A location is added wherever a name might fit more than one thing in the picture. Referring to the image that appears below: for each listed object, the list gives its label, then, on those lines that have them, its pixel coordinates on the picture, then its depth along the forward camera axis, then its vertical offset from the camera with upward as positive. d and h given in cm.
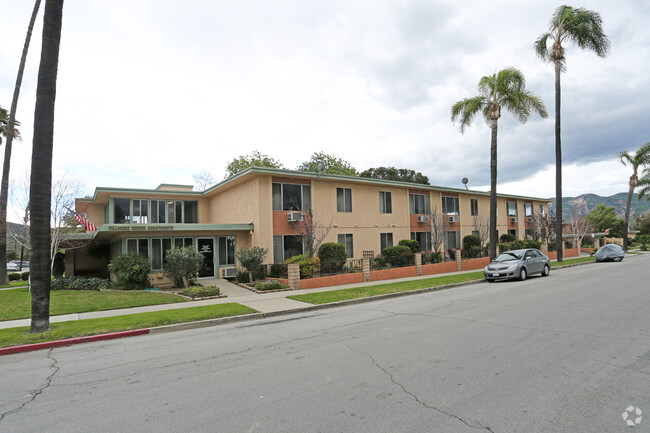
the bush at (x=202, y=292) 1417 -232
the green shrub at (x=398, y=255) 2114 -156
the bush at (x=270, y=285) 1590 -237
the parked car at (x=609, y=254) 2884 -237
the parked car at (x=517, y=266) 1725 -194
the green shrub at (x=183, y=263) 1656 -139
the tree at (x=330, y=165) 4781 +862
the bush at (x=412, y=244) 2411 -104
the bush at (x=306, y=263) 1706 -156
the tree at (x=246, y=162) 4491 +854
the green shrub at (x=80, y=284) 1747 -233
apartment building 1944 +105
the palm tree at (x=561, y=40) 2409 +1261
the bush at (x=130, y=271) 1670 -169
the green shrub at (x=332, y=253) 2003 -126
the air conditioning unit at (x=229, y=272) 1995 -219
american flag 2202 +77
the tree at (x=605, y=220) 6681 +69
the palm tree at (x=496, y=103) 2177 +754
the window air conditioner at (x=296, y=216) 1966 +79
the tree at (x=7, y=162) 2173 +465
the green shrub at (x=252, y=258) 1789 -129
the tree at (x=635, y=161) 4188 +721
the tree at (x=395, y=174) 5438 +822
